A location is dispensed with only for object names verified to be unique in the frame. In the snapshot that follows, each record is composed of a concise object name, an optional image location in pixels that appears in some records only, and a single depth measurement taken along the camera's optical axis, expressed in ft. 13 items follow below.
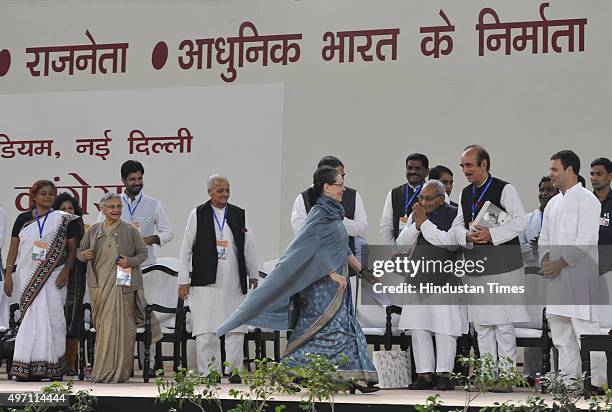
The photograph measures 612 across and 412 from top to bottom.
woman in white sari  48.78
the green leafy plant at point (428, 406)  32.63
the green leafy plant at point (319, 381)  33.60
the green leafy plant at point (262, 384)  33.83
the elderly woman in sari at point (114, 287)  47.93
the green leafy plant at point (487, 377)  33.65
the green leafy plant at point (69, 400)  35.55
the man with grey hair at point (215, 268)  50.37
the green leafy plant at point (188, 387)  33.96
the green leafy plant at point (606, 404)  31.75
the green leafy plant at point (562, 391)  32.49
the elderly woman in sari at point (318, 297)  42.29
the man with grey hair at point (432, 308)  45.55
